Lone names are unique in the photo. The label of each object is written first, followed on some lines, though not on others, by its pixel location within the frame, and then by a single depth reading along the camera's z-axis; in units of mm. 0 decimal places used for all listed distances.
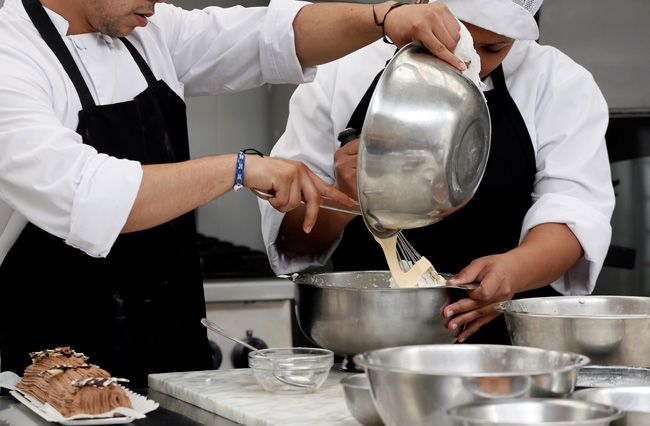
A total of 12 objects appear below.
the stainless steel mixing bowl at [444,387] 1749
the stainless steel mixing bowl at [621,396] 1840
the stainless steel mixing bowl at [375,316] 2169
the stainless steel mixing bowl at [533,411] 1714
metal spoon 2111
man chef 2143
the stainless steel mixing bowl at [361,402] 1870
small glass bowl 2111
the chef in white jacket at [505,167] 2451
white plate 1966
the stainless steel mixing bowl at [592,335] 2026
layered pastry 1979
